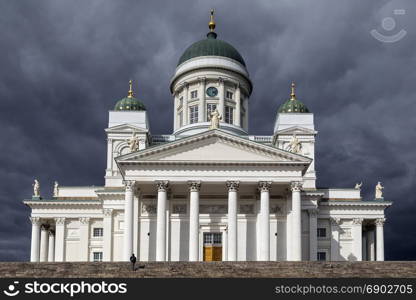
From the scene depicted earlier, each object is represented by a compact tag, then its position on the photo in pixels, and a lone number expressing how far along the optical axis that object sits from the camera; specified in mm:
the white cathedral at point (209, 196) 45812
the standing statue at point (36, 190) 59281
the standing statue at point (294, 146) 48791
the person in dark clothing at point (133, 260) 32625
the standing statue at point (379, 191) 57969
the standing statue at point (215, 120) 47562
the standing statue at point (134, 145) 48031
